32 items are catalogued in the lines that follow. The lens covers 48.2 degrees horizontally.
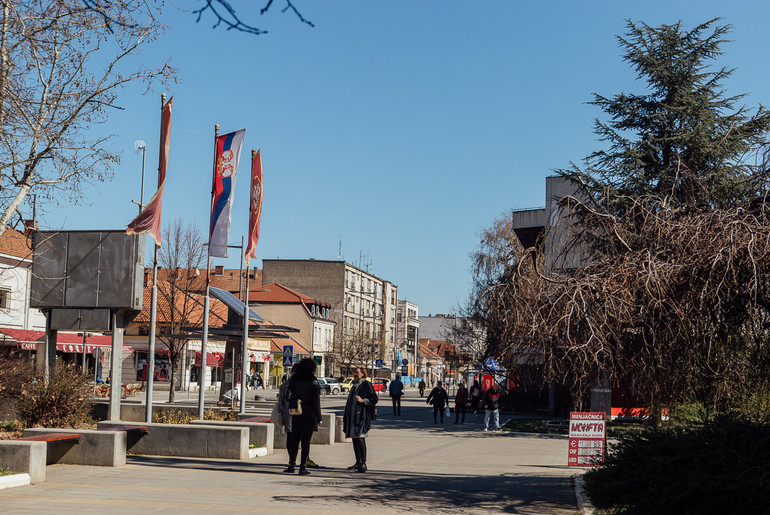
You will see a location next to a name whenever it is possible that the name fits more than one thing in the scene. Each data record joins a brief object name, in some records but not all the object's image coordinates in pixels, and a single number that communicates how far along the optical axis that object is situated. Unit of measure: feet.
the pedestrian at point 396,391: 115.75
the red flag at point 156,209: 53.47
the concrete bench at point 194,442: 47.47
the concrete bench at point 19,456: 35.32
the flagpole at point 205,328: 59.82
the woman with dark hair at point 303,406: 42.73
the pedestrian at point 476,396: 122.65
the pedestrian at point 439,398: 105.60
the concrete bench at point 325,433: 62.90
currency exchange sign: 46.42
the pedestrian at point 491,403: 89.92
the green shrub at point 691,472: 25.52
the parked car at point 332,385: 210.79
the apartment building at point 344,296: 298.35
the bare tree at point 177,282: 132.36
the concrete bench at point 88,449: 42.06
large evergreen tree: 80.02
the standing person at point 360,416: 44.04
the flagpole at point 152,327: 55.47
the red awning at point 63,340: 128.47
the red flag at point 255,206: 67.05
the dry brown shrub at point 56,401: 48.93
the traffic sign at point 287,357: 101.19
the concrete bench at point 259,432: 52.26
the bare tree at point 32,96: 37.86
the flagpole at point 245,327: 67.82
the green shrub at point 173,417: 59.52
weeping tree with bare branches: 30.68
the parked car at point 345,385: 223.32
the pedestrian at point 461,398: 102.99
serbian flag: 59.62
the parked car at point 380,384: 206.18
